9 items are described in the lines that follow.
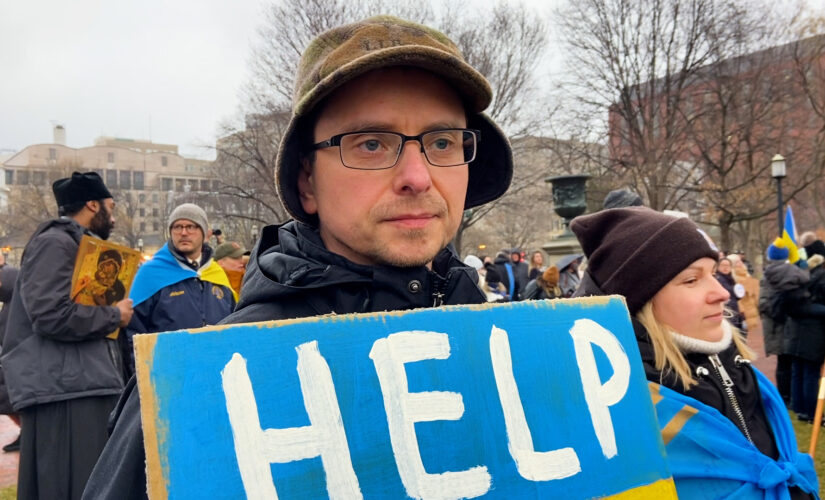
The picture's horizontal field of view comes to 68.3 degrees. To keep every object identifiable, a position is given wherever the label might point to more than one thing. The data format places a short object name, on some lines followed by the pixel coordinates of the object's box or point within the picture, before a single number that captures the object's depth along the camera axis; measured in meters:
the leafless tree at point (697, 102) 24.28
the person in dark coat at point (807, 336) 6.62
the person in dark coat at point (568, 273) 8.49
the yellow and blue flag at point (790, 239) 6.48
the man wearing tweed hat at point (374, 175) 1.36
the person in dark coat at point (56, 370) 3.37
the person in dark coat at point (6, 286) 5.34
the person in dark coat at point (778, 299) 6.60
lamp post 15.97
